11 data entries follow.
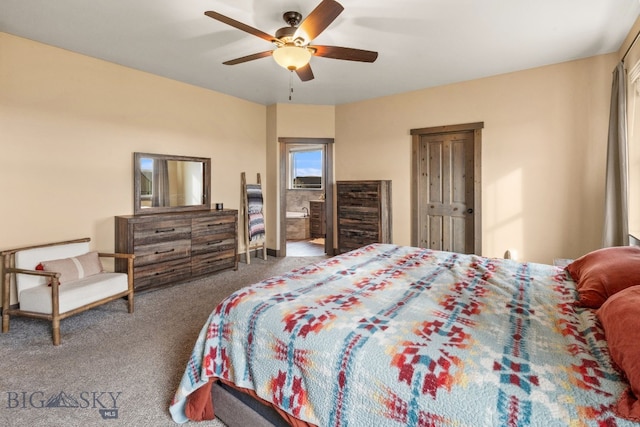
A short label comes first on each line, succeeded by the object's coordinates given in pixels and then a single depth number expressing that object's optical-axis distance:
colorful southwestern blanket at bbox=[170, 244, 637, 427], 0.92
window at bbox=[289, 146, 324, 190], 8.68
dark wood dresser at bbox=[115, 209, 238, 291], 3.63
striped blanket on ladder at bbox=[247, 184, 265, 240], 5.25
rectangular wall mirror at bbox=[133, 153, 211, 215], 4.04
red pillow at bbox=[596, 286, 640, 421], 0.81
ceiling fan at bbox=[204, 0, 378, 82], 2.12
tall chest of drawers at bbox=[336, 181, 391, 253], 4.84
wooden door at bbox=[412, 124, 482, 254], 4.38
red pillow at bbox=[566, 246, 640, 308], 1.49
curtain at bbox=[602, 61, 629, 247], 3.04
